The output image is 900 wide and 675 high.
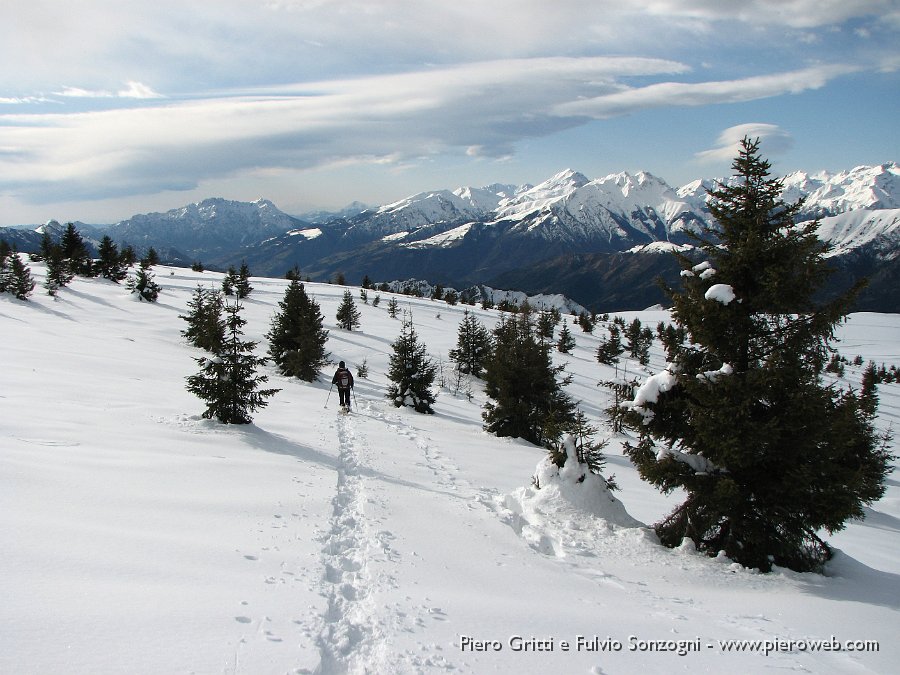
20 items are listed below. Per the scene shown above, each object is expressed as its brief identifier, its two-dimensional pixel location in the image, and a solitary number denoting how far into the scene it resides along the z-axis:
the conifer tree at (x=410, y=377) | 23.36
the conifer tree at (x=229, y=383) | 12.57
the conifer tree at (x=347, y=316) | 51.19
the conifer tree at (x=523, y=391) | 19.62
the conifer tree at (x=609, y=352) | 63.03
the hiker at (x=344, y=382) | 19.31
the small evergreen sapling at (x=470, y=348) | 42.97
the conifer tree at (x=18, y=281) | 34.69
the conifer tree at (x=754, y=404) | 7.48
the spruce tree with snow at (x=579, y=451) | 9.81
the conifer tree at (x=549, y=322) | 54.78
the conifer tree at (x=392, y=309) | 65.88
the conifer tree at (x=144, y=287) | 44.59
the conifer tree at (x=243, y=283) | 56.94
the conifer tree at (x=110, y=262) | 54.22
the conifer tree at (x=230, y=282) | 55.44
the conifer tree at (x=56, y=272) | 38.91
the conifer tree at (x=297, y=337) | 27.64
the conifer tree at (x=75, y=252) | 53.00
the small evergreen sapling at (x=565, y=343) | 62.01
